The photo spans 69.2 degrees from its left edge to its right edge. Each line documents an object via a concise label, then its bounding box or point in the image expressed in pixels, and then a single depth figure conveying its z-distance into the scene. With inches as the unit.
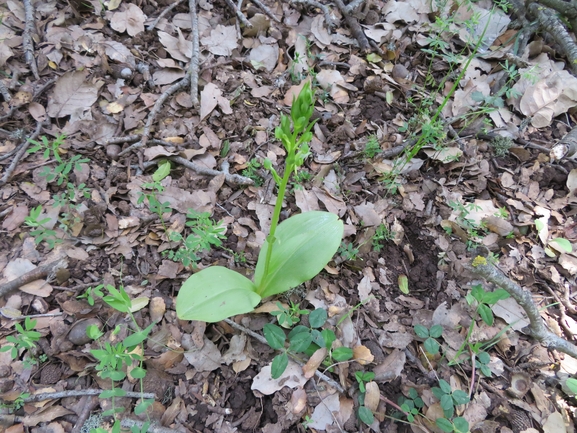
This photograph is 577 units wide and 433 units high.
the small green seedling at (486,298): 16.3
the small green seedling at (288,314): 16.3
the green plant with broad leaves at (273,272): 15.0
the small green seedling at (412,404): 15.2
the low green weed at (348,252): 18.7
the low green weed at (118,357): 13.8
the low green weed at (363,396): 14.8
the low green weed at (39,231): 17.1
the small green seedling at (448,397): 15.0
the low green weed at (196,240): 16.8
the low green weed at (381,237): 19.3
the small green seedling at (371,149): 21.7
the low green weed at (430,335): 16.3
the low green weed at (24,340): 14.3
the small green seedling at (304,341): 15.4
